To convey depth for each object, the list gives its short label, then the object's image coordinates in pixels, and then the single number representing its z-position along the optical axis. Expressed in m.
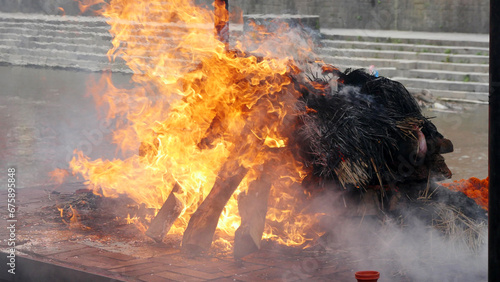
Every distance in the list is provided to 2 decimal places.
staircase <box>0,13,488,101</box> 28.06
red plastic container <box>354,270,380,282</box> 7.57
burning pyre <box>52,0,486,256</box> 9.77
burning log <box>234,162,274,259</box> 9.50
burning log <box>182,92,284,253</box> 9.68
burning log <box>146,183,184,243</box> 10.23
